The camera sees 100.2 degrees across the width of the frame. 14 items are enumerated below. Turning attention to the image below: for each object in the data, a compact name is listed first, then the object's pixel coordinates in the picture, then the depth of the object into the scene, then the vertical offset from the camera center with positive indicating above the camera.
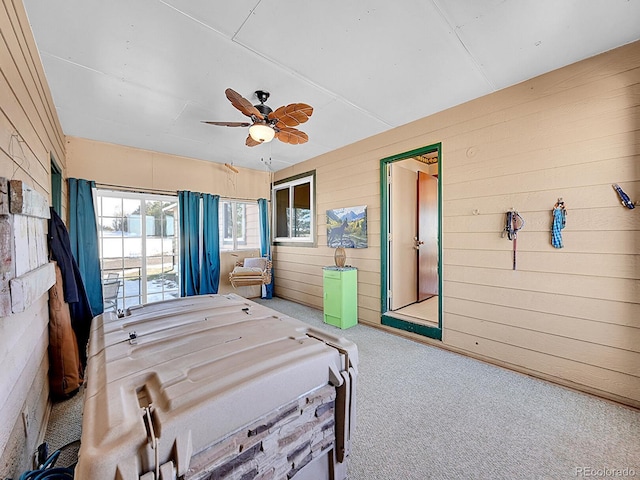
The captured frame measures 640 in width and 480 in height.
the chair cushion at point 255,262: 5.11 -0.50
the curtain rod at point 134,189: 3.89 +0.74
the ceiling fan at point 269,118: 2.32 +1.11
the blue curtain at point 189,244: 4.45 -0.13
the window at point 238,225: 5.20 +0.23
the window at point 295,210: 4.91 +0.52
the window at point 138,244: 4.02 -0.12
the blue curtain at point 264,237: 5.42 -0.02
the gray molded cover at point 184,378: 0.65 -0.47
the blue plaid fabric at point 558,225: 2.26 +0.08
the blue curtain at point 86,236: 3.56 +0.02
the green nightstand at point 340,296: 3.77 -0.87
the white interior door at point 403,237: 3.78 -0.03
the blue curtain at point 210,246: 4.67 -0.17
